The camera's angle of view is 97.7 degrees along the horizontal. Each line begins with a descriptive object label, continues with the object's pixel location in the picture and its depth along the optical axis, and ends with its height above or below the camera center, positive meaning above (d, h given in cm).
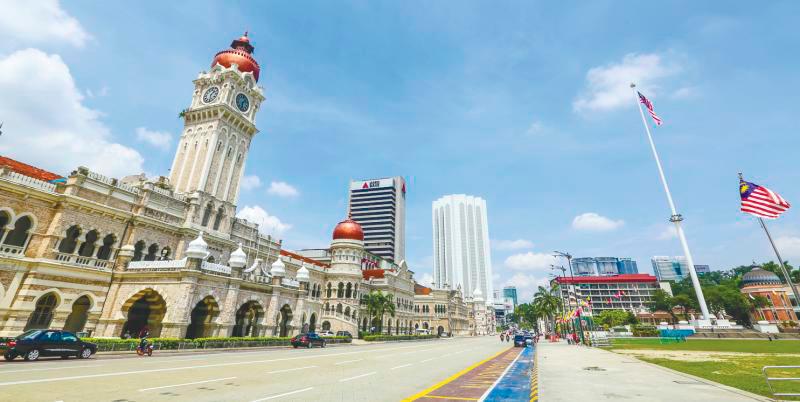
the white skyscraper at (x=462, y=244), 18375 +4776
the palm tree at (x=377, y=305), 5453 +479
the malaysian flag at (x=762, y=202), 1452 +559
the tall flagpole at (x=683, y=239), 4575 +1374
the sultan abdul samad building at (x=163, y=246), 2298 +651
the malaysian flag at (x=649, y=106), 3791 +2482
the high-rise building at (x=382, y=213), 12862 +4447
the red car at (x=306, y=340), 3003 -33
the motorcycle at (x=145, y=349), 1944 -83
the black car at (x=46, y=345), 1458 -58
